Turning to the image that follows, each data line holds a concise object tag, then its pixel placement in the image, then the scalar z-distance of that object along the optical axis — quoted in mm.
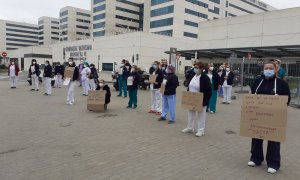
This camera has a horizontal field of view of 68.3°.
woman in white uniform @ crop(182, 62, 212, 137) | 5397
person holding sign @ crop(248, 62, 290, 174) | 3715
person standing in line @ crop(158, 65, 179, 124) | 6452
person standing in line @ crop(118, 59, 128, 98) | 10374
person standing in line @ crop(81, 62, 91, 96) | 11444
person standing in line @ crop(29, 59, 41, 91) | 12513
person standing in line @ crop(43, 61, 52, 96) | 11174
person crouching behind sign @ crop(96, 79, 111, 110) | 8057
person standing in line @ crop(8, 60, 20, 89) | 13662
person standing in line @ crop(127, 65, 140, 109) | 8289
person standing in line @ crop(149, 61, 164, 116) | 7518
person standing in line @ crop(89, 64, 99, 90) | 12017
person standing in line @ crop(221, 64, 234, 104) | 9983
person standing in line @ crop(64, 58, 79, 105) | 8940
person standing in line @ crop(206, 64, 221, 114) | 8206
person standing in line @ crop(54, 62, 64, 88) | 14964
